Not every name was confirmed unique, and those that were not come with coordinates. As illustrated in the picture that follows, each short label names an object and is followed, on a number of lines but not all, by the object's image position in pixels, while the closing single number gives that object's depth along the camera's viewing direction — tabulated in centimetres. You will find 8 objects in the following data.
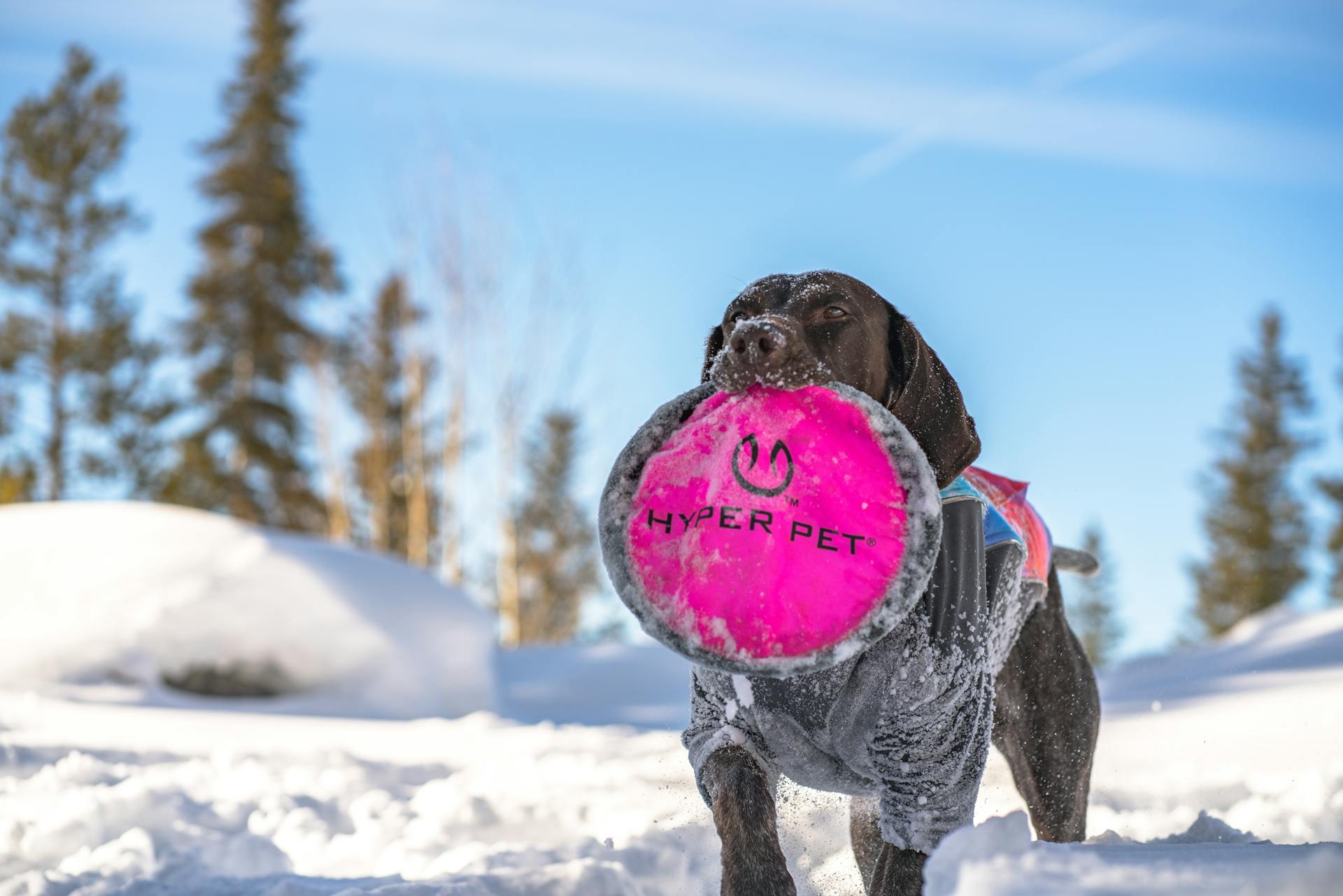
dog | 232
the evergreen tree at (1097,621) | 4372
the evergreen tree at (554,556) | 2920
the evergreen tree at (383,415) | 2431
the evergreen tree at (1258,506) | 3108
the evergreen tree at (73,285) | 2095
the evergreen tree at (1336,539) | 2820
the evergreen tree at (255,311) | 2200
